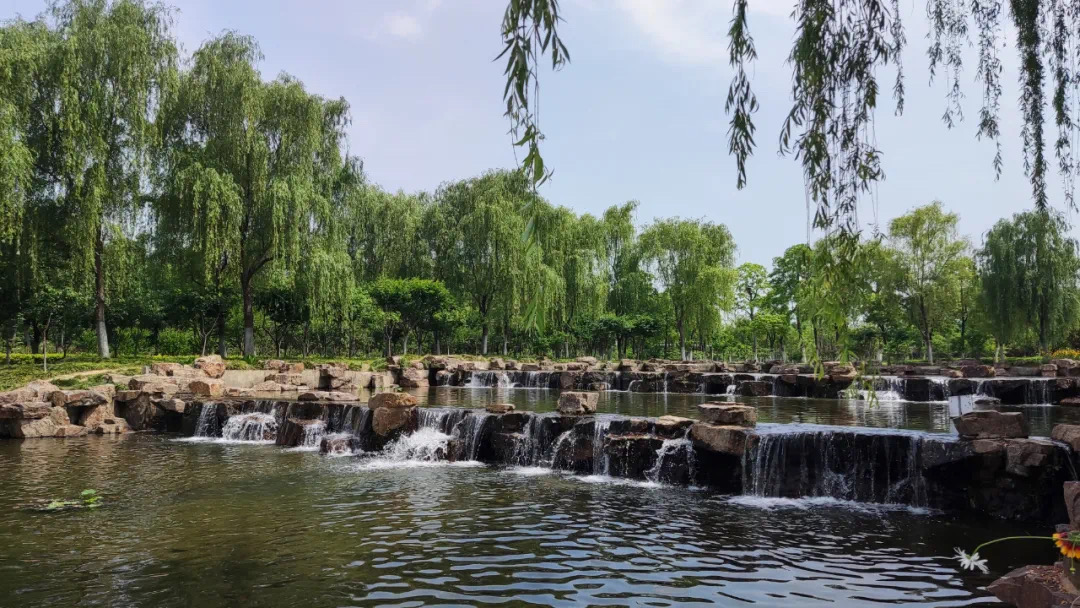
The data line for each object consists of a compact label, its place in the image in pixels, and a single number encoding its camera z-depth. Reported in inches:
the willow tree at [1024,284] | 1295.5
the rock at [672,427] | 485.7
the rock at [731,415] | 469.7
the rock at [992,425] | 381.1
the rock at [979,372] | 1033.5
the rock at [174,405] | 708.7
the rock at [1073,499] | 242.7
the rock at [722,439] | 439.8
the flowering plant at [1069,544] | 189.6
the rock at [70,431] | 633.6
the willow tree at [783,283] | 1732.3
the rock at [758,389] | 1061.1
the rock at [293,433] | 616.1
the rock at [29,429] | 617.9
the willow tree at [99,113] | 844.0
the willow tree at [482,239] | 1487.5
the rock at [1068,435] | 355.3
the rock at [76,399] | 666.2
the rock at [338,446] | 574.9
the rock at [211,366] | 887.7
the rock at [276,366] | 1005.8
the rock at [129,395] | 716.0
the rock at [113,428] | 666.8
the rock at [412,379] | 1195.4
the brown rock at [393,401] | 605.0
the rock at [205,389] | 759.7
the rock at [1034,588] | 195.2
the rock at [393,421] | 592.7
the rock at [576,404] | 573.3
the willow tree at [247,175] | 981.2
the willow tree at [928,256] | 1643.7
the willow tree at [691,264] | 1609.3
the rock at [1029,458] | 354.3
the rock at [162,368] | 820.0
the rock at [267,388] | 900.3
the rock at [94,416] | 670.5
